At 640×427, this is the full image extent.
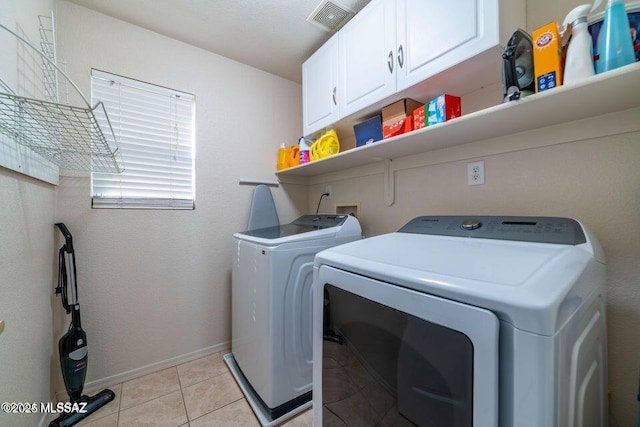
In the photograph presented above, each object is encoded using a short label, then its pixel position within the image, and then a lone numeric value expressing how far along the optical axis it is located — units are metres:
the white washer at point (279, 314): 1.41
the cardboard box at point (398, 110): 1.38
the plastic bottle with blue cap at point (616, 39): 0.73
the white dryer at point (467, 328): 0.45
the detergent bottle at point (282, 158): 2.40
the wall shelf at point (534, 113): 0.76
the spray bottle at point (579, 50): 0.79
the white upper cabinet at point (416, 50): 1.00
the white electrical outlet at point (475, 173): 1.30
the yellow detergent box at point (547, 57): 0.84
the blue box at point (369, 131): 1.61
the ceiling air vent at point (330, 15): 1.61
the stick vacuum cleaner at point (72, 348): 1.44
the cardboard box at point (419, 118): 1.24
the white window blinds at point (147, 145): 1.76
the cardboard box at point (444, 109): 1.15
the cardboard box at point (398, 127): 1.33
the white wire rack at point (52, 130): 0.90
